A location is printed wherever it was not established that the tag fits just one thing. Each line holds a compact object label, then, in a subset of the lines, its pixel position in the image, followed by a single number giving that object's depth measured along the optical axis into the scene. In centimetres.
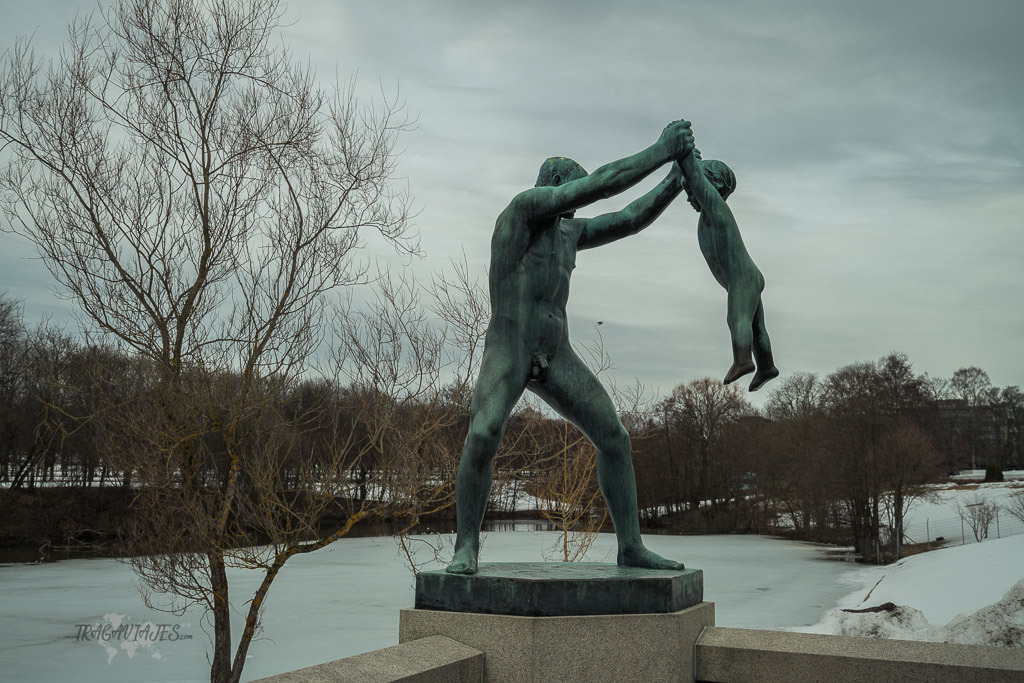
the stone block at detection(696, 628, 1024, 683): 290
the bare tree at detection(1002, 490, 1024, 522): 3072
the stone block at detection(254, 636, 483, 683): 248
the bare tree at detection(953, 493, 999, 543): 3105
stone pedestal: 302
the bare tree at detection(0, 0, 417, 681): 1147
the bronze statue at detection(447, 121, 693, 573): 342
